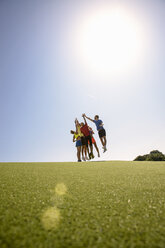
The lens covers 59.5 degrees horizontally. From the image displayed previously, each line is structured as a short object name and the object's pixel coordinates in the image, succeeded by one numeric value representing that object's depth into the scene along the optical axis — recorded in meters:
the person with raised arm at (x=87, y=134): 9.54
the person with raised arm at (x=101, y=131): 10.11
